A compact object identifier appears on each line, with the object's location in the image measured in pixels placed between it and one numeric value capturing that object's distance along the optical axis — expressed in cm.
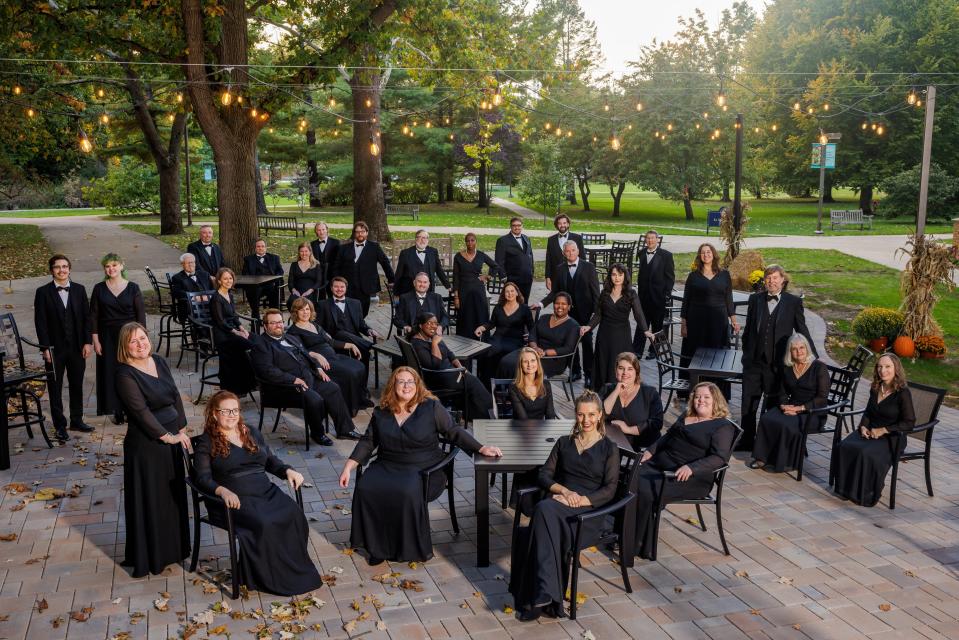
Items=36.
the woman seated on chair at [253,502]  568
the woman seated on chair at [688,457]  623
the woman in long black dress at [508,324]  1022
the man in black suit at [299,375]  869
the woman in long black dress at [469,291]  1191
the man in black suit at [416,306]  1044
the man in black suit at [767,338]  857
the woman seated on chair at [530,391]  723
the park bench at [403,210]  4167
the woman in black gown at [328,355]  954
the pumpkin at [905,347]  1255
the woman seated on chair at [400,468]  616
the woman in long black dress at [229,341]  970
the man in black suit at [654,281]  1185
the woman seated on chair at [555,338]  950
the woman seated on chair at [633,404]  721
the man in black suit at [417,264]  1225
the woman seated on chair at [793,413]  796
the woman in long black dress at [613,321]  974
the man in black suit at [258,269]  1420
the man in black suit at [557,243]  1235
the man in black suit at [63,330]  895
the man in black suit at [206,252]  1300
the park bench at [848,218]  3778
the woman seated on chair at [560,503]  538
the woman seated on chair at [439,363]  906
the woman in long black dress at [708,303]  1002
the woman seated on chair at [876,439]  727
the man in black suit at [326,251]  1334
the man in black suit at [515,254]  1280
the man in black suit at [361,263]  1309
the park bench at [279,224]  3244
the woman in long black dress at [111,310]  920
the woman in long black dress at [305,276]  1253
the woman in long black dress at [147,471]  591
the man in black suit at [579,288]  1112
